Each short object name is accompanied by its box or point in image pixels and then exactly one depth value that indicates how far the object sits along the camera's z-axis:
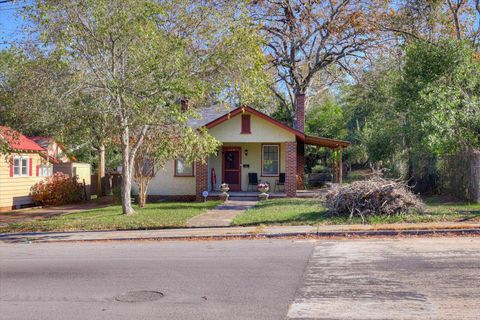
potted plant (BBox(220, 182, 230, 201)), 22.88
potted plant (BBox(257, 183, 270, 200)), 22.88
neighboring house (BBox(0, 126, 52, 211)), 23.59
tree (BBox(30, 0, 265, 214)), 15.14
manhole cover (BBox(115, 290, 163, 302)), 7.41
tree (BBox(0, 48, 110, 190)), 15.54
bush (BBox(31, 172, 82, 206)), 25.77
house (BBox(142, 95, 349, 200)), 23.44
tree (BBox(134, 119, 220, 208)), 17.11
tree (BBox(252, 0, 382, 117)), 30.23
